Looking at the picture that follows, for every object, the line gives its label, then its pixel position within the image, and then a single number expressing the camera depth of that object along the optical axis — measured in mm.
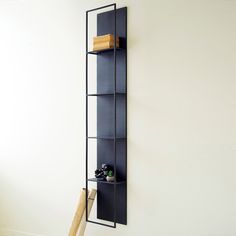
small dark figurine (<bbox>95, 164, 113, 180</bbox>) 3992
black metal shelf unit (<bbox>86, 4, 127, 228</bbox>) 3947
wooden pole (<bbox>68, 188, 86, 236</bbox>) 4094
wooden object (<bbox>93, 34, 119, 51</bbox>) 3859
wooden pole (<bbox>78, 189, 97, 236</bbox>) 4113
